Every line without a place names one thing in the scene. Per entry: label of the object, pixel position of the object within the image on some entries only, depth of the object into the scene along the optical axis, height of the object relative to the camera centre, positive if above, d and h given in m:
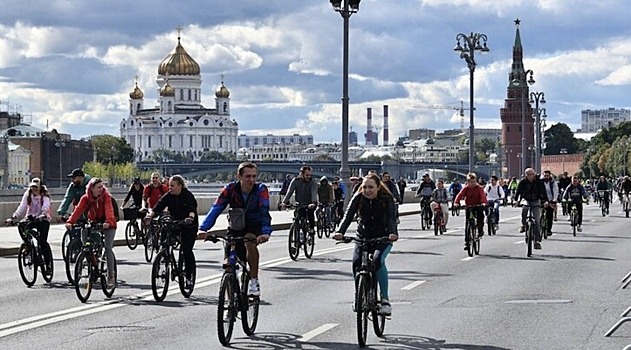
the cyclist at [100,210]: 18.95 -0.86
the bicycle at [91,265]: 18.38 -1.51
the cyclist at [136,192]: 32.53 -1.08
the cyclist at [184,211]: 18.59 -0.87
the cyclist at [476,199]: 28.37 -1.10
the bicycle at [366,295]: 13.73 -1.44
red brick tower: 187.38 +7.92
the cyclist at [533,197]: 28.58 -1.08
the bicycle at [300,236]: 26.80 -1.71
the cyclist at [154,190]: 29.84 -0.95
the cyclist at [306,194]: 27.70 -0.97
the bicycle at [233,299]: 13.84 -1.50
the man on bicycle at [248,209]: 14.88 -0.67
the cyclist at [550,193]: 34.69 -1.22
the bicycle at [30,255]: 21.23 -1.60
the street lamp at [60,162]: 170.88 -2.19
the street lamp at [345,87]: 41.56 +1.63
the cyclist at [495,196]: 38.56 -1.44
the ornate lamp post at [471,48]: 56.88 +3.58
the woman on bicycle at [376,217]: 14.62 -0.75
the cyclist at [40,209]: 21.69 -0.96
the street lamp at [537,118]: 86.58 +1.42
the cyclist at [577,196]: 38.38 -1.43
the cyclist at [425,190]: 42.58 -1.40
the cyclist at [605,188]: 52.18 -1.71
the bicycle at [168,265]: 18.17 -1.51
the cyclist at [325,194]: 33.34 -1.17
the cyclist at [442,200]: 39.36 -1.56
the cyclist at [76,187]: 22.33 -0.66
